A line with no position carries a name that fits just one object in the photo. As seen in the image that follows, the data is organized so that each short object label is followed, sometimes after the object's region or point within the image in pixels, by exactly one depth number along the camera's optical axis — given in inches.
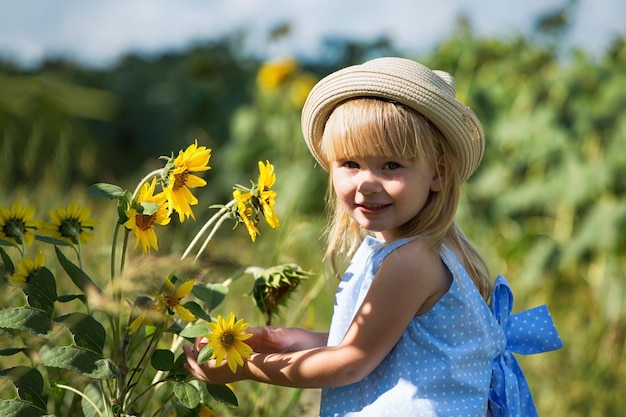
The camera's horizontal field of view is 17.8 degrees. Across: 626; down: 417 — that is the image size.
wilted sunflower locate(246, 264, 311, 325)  100.8
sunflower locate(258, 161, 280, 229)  94.9
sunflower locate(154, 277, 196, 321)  93.5
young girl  96.5
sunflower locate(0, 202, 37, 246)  96.3
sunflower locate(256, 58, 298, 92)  240.5
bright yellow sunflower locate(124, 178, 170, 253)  93.0
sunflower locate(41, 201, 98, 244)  97.1
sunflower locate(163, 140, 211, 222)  93.5
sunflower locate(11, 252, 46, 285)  94.9
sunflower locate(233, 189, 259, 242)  94.4
